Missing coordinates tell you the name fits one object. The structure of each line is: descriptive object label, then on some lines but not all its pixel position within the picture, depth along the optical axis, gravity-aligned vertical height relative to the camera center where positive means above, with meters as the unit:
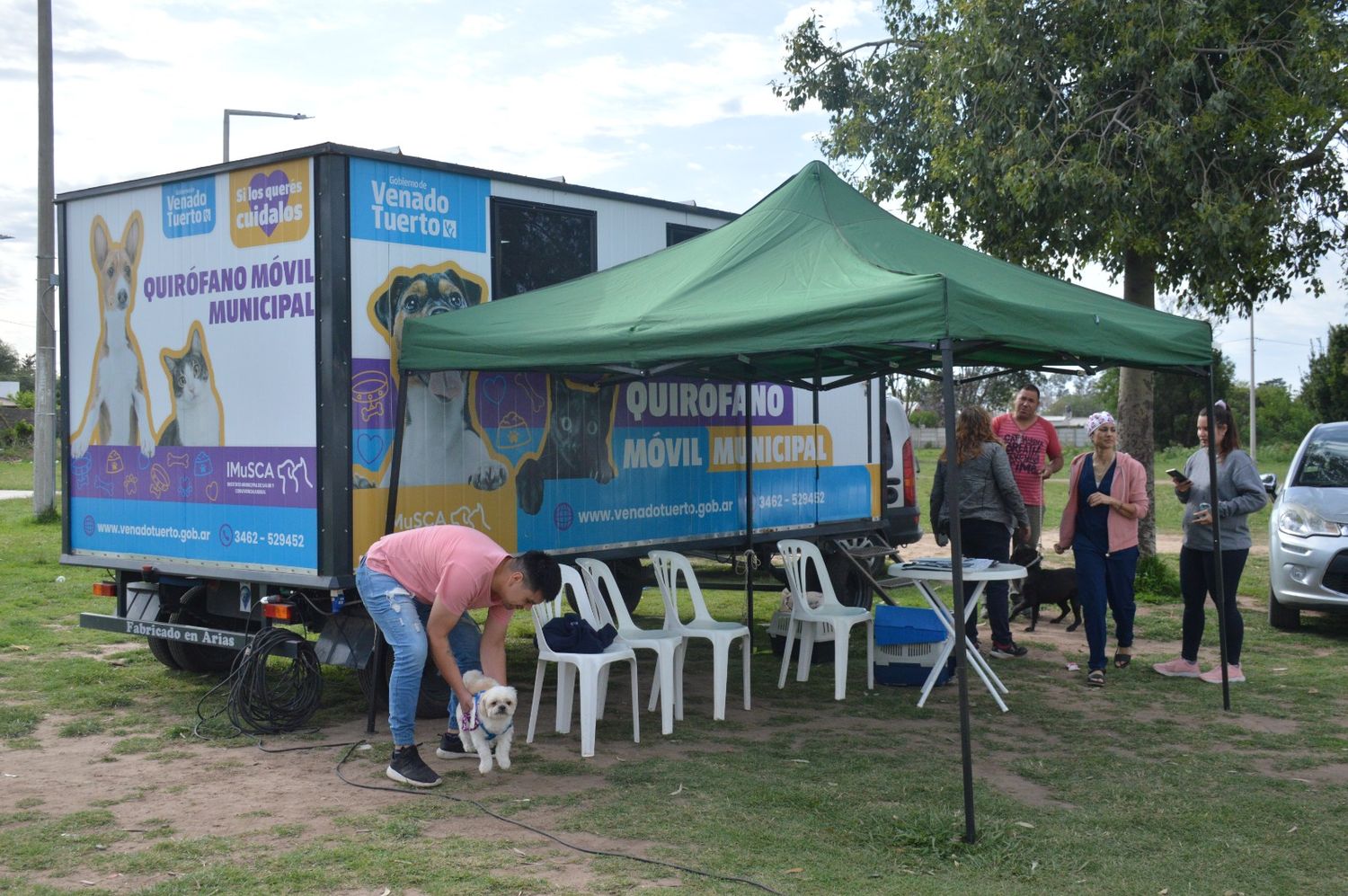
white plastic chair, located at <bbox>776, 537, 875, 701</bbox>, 7.55 -1.02
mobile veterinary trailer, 6.43 +0.30
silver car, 9.38 -0.70
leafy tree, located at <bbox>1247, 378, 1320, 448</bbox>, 50.72 +1.06
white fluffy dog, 5.52 -1.18
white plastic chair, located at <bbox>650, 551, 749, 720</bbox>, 6.93 -0.98
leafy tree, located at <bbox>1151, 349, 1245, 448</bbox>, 42.09 +1.30
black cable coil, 6.54 -1.22
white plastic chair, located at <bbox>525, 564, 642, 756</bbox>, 6.12 -1.08
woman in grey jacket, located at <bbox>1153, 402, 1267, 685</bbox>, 7.60 -0.50
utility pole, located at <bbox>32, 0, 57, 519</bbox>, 14.98 +2.00
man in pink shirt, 5.41 -0.62
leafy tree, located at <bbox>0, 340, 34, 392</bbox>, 77.81 +5.68
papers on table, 7.27 -0.68
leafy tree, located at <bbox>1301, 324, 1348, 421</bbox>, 35.47 +1.81
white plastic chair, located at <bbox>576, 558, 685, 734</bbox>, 6.65 -1.01
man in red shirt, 9.66 +0.00
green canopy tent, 5.24 +0.61
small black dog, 9.62 -1.05
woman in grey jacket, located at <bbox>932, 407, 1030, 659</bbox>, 8.34 -0.34
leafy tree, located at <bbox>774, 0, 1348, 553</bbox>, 10.74 +2.66
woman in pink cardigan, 7.71 -0.49
